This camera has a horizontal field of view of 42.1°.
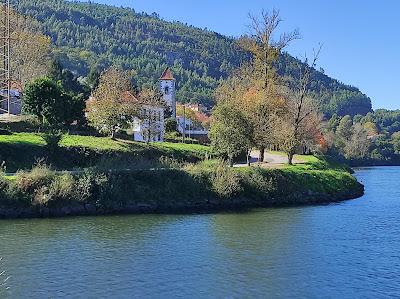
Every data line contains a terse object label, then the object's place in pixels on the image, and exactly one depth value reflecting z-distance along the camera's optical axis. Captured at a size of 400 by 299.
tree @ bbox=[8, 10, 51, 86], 70.59
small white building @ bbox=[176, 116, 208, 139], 109.38
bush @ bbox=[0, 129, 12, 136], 52.28
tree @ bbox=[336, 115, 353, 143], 158.88
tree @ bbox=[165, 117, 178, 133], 92.94
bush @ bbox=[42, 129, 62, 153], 46.49
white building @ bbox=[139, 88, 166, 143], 64.44
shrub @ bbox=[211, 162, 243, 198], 41.59
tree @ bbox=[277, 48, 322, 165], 57.22
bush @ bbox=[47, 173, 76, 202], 35.41
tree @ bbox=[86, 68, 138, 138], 59.00
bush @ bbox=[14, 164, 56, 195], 35.22
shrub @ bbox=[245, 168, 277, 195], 44.00
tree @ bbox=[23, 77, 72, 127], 58.81
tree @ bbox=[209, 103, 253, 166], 49.16
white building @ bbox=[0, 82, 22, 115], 74.06
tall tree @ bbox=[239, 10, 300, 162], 59.15
